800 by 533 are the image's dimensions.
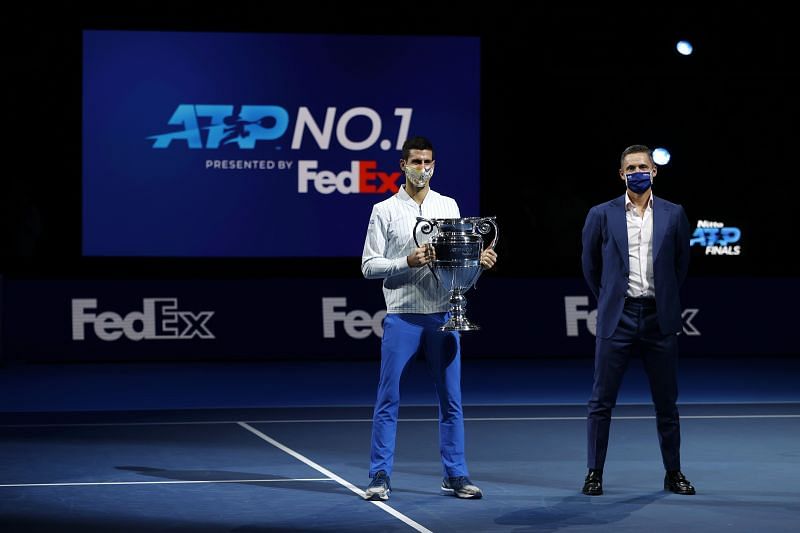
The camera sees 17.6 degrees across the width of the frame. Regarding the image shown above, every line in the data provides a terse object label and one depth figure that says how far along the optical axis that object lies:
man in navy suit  16.05
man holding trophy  15.69
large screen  34.20
